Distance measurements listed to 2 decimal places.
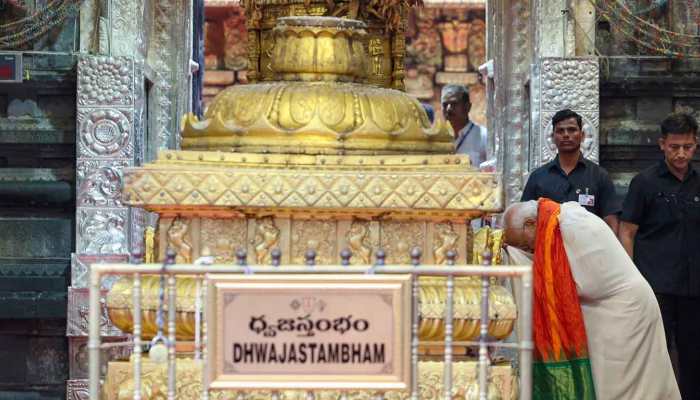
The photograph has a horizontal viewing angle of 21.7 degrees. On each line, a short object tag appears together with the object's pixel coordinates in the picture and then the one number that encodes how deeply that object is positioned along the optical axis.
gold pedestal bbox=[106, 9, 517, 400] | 6.04
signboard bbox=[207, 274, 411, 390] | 5.43
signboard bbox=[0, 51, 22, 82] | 11.78
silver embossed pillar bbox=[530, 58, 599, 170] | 12.04
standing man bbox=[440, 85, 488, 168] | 12.98
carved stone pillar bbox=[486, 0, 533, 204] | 12.84
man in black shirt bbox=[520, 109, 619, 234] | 9.36
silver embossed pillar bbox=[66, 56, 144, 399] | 11.81
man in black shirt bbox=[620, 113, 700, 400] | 9.20
